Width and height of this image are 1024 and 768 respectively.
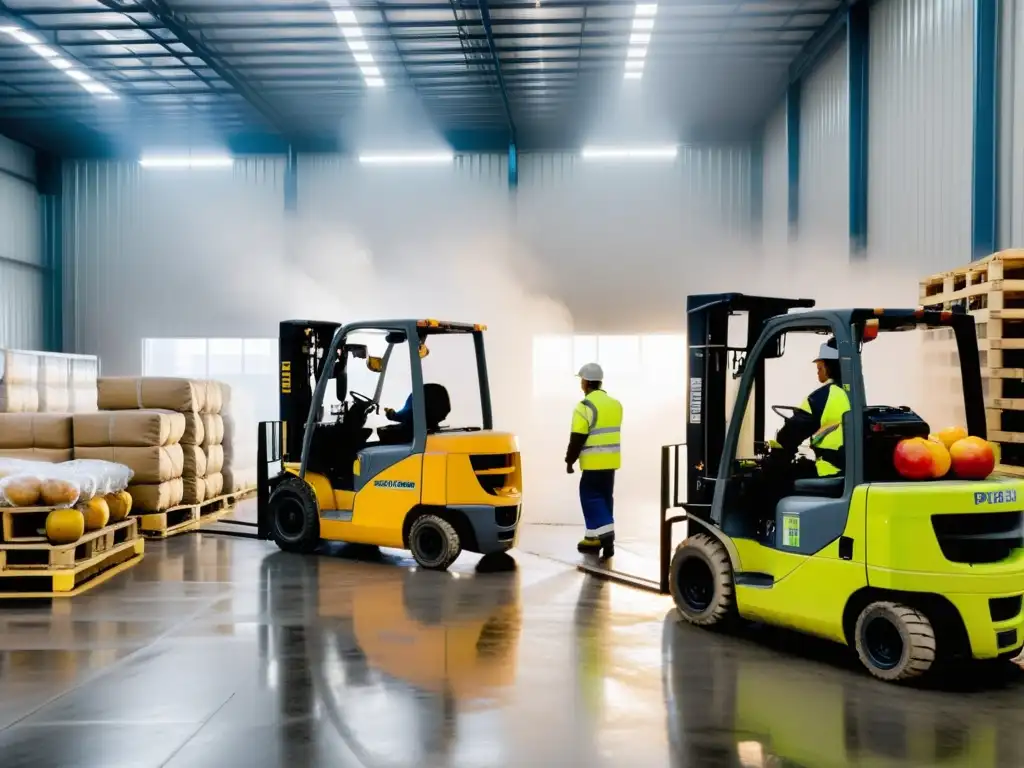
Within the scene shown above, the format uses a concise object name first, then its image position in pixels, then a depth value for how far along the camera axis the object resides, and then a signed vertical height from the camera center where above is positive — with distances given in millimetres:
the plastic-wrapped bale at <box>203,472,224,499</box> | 9594 -1179
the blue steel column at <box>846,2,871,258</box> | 9828 +2906
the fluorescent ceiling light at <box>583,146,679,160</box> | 14203 +3614
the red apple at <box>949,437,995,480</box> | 4152 -380
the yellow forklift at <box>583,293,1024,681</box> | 3982 -789
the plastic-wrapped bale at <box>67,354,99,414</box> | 12365 -54
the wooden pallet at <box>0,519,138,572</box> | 6035 -1243
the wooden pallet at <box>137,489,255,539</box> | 8367 -1426
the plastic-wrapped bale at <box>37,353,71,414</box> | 11172 -95
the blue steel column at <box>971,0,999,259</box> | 6852 +1917
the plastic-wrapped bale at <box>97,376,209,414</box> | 8750 -146
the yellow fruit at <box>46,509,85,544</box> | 6043 -1009
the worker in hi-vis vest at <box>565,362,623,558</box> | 7418 -605
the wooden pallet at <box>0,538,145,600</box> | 5984 -1443
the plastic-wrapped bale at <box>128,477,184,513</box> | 8312 -1112
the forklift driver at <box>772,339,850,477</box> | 4547 -261
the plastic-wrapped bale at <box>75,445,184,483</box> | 8164 -740
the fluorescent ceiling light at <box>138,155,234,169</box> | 14906 +3649
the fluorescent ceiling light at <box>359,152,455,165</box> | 14609 +3620
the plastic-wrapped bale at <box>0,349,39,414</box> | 9898 -41
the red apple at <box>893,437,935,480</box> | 4094 -383
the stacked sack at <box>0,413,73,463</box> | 8016 -530
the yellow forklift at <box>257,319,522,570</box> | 6859 -781
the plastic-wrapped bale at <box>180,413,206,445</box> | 9039 -534
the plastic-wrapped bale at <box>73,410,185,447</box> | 8195 -468
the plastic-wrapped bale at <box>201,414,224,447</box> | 9531 -563
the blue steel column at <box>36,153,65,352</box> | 14828 +2364
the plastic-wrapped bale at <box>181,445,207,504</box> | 9062 -996
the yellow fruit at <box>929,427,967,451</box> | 4328 -285
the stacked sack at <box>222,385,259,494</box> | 10383 -796
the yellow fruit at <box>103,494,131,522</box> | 7062 -1017
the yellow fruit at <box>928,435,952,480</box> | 4098 -376
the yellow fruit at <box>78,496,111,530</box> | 6484 -991
